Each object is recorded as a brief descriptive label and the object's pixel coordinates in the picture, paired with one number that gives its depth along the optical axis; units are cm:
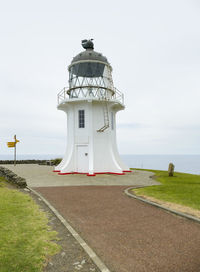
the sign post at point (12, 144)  3234
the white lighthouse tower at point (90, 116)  2162
